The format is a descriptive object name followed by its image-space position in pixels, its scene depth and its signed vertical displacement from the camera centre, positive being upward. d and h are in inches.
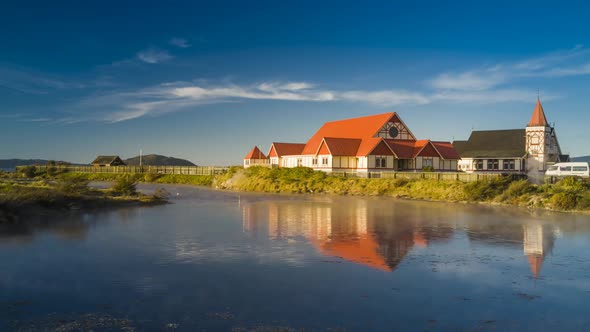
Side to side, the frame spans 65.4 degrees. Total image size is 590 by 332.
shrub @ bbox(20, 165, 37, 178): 2415.5 +35.3
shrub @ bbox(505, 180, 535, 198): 1219.9 -35.1
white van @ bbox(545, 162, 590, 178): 1328.2 +17.8
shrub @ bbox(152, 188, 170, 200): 1232.3 -49.1
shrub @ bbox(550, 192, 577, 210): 1056.2 -58.6
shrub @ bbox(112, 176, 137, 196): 1214.4 -24.2
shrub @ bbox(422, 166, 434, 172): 1845.5 +29.9
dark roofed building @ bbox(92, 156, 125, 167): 3725.4 +138.2
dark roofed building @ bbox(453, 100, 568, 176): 2308.4 +138.2
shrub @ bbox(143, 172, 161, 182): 2696.1 +4.4
